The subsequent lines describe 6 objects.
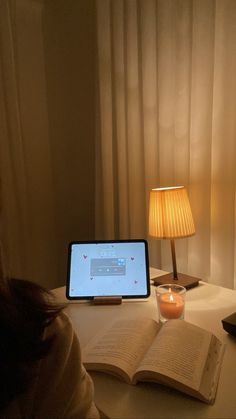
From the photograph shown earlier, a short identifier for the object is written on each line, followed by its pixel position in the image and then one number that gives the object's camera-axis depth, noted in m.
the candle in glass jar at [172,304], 0.90
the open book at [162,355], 0.65
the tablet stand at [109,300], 1.09
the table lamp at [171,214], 1.17
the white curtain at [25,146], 1.66
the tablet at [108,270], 1.12
